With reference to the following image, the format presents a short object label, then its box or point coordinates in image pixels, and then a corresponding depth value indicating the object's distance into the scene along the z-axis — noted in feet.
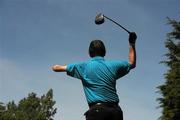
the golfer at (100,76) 24.06
